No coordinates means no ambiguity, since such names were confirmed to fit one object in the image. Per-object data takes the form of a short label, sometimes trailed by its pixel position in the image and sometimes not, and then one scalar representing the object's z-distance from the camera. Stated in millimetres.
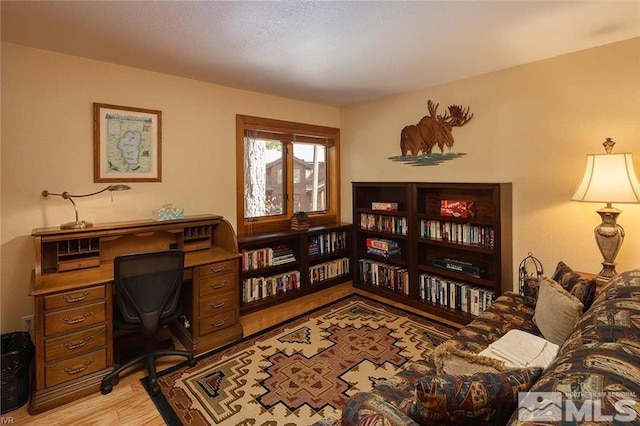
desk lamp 2377
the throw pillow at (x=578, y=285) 1891
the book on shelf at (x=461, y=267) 3082
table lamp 2062
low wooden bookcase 3413
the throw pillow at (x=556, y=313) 1708
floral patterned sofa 773
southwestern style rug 1965
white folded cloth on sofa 1505
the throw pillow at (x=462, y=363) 1207
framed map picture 2639
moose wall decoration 3264
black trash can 1978
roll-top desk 2010
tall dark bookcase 2941
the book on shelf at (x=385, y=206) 3806
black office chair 2137
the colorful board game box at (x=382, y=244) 3891
